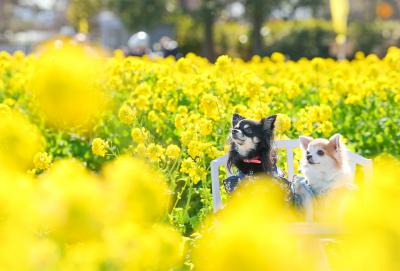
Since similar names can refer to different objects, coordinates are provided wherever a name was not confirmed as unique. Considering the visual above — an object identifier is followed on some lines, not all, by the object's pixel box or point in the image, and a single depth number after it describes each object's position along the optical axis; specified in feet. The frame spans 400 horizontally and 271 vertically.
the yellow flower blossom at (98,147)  21.91
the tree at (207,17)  148.13
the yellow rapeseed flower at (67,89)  8.70
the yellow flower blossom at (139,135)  22.84
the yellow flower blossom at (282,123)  23.14
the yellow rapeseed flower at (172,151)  21.67
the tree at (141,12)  159.74
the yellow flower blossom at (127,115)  24.00
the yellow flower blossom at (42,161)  19.55
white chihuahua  19.06
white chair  19.92
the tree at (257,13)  149.54
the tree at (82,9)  213.88
